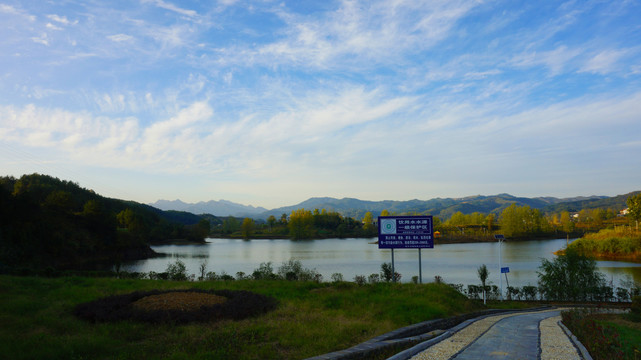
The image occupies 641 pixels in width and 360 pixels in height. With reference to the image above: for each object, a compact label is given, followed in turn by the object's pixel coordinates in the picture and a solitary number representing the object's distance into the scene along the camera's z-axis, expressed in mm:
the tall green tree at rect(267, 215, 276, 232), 147288
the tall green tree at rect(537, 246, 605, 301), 27438
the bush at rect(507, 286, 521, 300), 26000
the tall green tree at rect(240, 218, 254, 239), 120875
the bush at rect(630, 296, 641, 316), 16328
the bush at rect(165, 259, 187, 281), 22550
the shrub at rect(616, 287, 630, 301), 25672
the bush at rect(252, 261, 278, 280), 22266
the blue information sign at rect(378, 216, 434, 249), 18312
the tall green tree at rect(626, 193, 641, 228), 67375
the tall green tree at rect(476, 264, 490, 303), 22312
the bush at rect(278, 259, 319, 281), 22750
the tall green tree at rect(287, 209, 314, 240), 117000
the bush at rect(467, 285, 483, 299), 25555
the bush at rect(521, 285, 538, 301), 26406
